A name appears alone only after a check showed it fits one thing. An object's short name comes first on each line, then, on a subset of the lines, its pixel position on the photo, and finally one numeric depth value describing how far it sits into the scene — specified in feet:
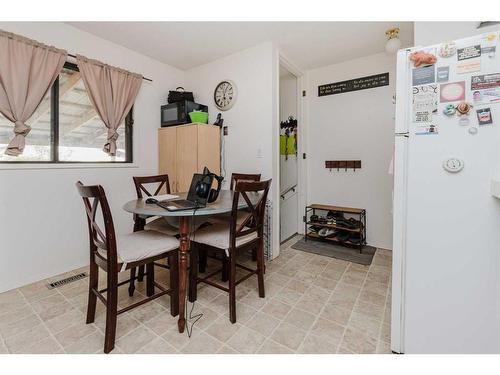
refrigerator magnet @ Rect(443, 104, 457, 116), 3.78
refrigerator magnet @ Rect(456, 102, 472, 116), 3.68
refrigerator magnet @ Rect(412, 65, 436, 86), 3.92
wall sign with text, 9.76
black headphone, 5.73
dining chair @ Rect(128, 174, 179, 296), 6.32
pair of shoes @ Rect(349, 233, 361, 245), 9.92
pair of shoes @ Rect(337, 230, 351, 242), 10.10
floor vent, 7.16
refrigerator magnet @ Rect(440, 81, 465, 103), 3.74
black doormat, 9.14
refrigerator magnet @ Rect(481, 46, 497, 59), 3.54
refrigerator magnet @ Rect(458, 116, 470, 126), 3.72
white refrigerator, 3.64
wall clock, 9.79
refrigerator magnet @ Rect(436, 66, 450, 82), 3.83
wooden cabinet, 9.30
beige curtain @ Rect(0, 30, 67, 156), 6.45
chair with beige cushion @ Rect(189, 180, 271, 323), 5.40
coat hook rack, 10.60
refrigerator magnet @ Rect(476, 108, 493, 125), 3.58
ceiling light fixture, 7.86
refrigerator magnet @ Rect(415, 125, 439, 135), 3.92
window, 7.33
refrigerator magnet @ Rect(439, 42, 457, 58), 3.77
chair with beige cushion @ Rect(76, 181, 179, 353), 4.52
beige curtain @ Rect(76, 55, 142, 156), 8.09
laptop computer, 5.16
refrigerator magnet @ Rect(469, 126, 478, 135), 3.68
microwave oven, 9.78
